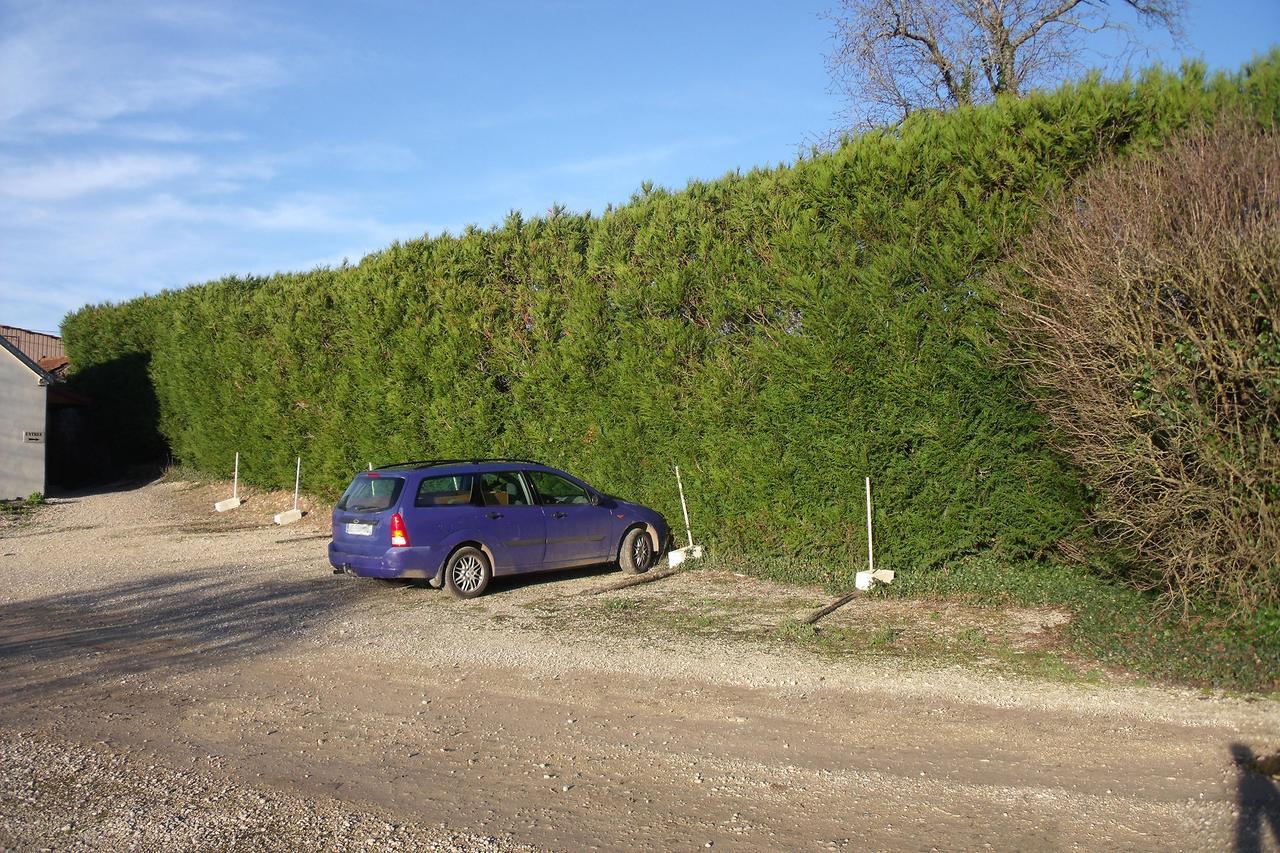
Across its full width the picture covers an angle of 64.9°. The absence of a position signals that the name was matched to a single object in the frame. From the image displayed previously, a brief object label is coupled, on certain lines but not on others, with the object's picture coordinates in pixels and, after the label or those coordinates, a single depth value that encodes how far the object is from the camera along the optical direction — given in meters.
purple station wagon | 11.43
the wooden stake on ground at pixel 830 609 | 9.97
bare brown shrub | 7.19
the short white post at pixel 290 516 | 19.59
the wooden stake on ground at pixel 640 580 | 12.19
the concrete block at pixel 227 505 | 21.69
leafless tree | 21.80
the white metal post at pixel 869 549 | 11.16
